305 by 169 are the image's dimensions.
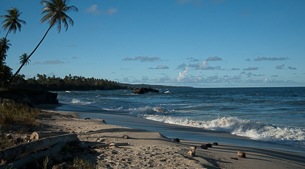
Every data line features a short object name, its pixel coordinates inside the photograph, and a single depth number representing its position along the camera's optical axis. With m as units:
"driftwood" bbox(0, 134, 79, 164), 6.11
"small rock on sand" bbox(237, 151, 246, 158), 9.48
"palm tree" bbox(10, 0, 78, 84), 35.22
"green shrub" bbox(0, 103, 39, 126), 11.70
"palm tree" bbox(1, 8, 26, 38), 42.81
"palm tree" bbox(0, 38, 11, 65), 40.14
